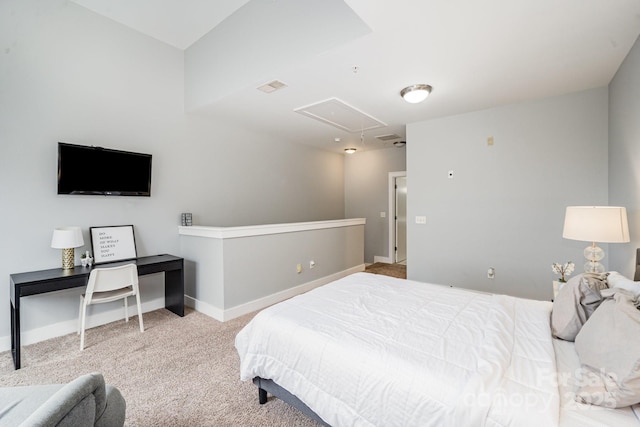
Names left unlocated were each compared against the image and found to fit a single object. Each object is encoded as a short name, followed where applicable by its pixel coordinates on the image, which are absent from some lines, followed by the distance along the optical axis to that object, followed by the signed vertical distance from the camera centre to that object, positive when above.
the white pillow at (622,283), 1.37 -0.40
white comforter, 1.03 -0.68
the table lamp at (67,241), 2.61 -0.29
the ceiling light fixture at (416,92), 2.85 +1.24
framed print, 2.99 -0.36
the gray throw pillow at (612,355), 0.93 -0.55
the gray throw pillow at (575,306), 1.43 -0.52
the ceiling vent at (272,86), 2.84 +1.33
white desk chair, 2.51 -0.71
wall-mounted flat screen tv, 2.77 +0.44
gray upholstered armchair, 0.77 -0.68
